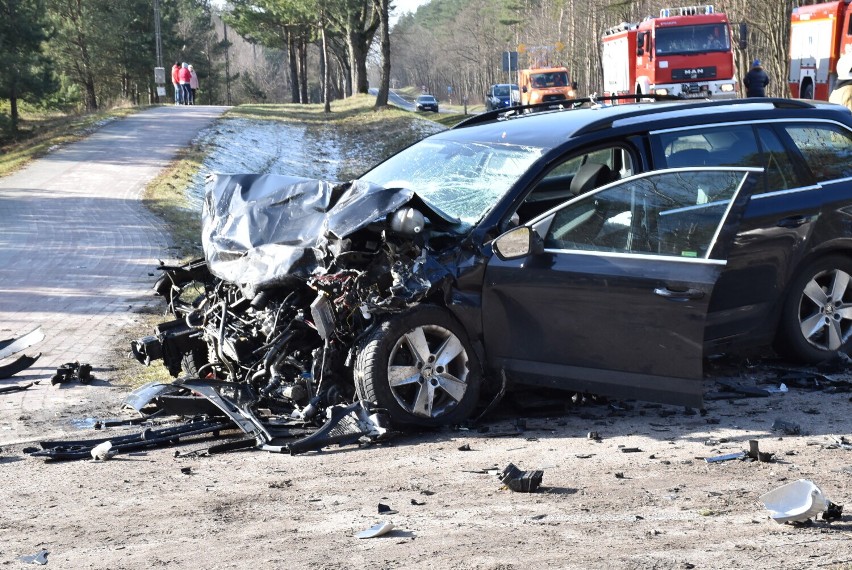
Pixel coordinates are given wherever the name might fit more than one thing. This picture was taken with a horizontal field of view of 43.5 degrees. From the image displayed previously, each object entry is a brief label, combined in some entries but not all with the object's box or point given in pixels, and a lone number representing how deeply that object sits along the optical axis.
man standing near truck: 28.47
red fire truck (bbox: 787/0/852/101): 28.52
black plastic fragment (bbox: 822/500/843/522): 4.56
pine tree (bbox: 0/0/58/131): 42.44
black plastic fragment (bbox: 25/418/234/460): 6.00
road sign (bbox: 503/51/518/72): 43.03
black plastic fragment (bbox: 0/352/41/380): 8.20
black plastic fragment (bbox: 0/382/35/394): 7.73
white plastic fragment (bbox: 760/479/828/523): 4.49
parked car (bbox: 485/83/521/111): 63.66
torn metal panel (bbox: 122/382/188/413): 6.67
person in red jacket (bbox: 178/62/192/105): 45.69
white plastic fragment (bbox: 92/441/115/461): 5.94
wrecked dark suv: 6.06
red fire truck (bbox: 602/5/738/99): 31.69
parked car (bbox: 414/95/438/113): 71.12
